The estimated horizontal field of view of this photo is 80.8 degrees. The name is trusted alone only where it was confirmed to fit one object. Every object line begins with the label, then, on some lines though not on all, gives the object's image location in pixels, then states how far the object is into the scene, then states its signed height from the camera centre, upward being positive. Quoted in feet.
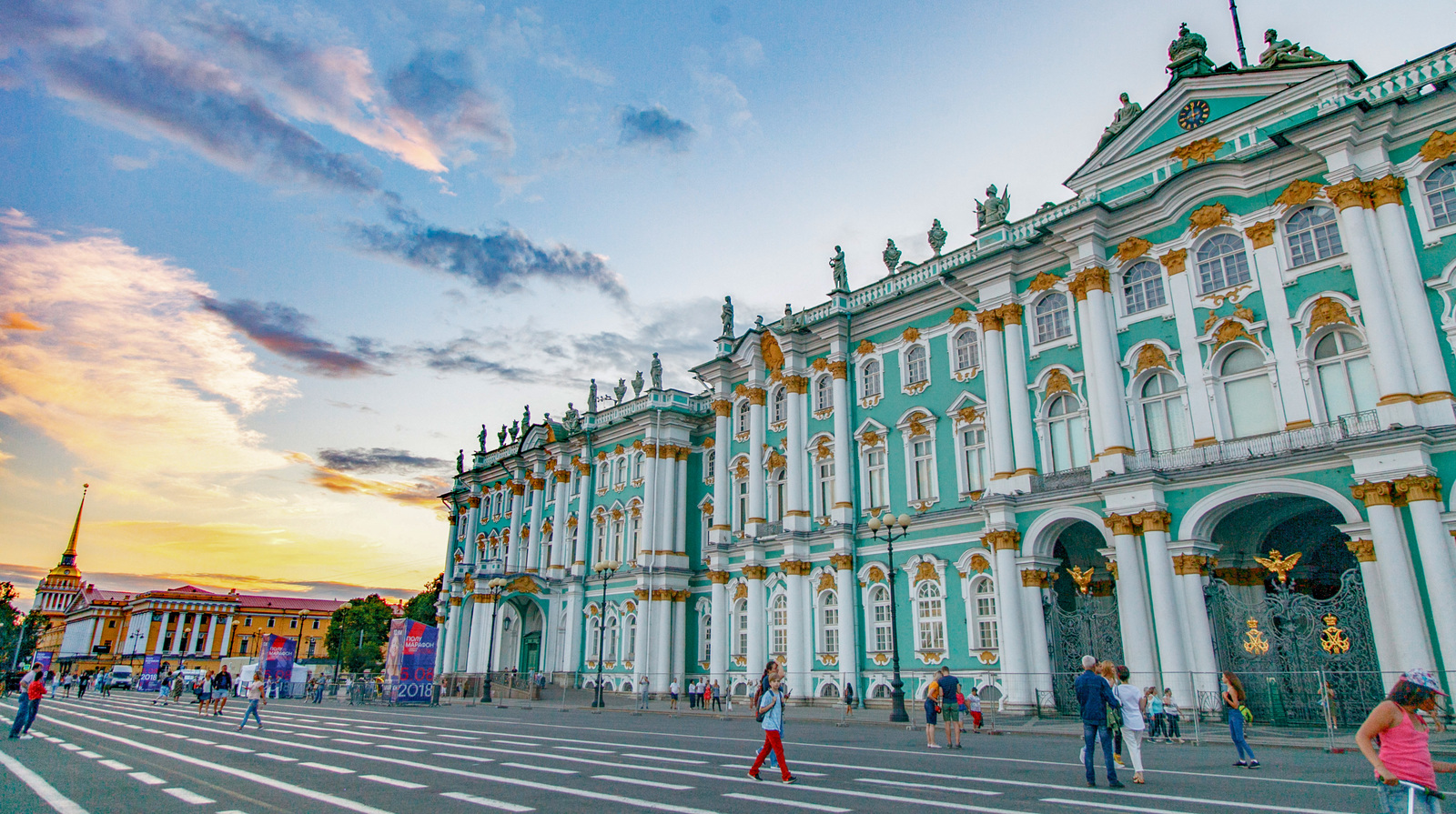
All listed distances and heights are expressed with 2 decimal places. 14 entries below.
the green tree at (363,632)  314.55 +11.98
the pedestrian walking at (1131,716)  39.32 -2.11
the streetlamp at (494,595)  134.75 +12.21
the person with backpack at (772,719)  38.55 -2.26
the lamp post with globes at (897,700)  78.74 -2.93
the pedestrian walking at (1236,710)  44.75 -2.15
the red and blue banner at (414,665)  128.36 +0.07
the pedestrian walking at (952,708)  57.36 -2.62
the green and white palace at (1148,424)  69.15 +24.52
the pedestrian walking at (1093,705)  37.99 -1.57
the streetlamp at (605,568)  119.27 +13.25
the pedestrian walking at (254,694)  74.44 -2.49
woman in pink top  18.22 -1.60
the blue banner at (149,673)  203.68 -2.11
